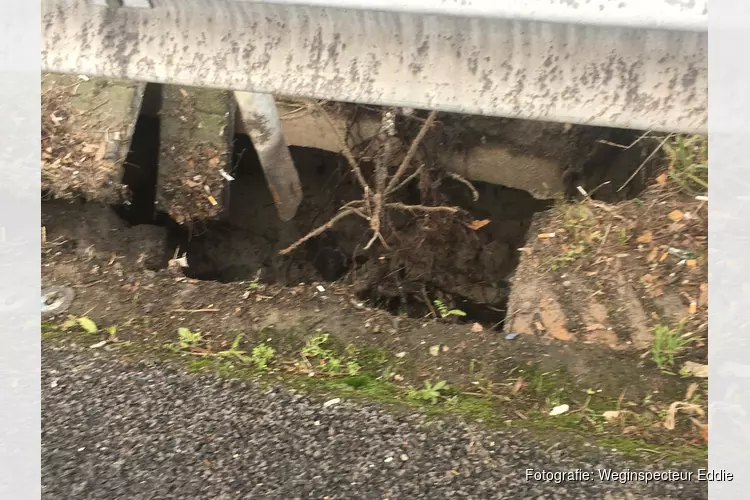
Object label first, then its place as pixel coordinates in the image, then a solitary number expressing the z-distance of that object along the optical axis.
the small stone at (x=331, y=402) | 1.95
